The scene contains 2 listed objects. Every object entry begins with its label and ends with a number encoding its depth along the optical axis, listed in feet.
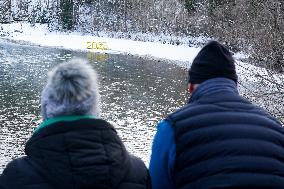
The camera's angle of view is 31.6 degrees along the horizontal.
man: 8.73
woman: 8.30
